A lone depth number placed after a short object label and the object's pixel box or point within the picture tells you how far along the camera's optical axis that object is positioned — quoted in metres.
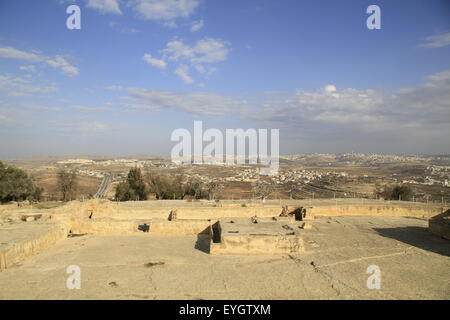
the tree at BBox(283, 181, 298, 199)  42.97
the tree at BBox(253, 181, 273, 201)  36.50
